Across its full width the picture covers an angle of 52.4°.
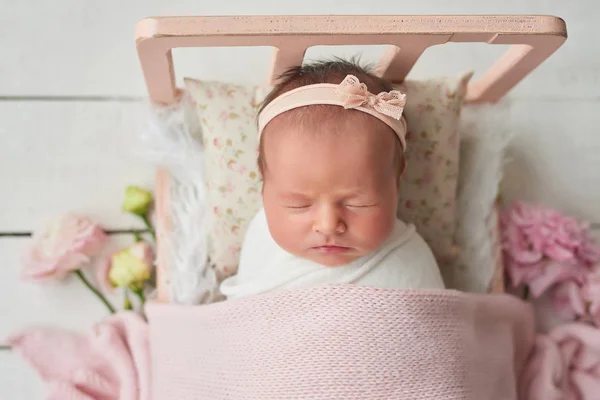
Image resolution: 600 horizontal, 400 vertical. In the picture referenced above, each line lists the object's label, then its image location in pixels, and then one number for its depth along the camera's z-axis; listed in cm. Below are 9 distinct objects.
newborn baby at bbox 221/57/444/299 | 87
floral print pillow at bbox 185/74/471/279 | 109
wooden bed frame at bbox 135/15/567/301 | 87
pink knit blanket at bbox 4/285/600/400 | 91
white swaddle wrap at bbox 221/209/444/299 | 97
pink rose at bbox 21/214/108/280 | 118
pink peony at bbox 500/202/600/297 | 123
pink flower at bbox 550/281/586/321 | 124
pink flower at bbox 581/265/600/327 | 121
